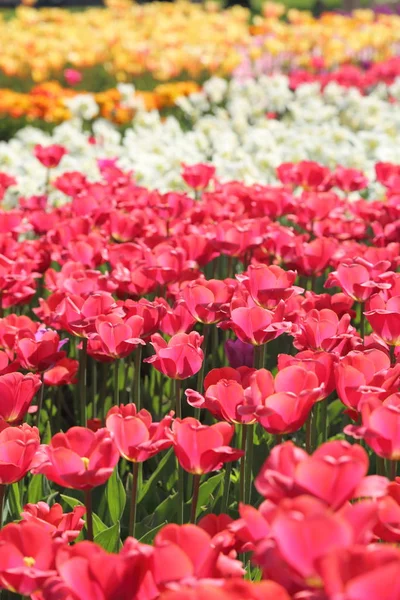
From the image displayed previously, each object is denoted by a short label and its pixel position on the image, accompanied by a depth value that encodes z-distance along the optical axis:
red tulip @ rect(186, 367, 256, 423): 1.43
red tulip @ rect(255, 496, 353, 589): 1.14
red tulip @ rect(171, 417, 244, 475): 1.37
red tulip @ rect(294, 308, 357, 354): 1.59
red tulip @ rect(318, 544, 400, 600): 1.08
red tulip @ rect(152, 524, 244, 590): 1.21
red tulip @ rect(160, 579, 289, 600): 1.15
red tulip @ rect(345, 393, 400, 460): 1.32
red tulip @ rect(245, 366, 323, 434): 1.37
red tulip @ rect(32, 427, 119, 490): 1.34
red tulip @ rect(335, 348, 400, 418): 1.43
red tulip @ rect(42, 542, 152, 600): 1.21
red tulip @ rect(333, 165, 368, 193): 2.63
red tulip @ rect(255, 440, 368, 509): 1.21
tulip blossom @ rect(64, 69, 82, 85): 10.55
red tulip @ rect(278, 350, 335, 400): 1.45
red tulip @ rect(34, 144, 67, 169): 2.81
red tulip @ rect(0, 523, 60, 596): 1.25
